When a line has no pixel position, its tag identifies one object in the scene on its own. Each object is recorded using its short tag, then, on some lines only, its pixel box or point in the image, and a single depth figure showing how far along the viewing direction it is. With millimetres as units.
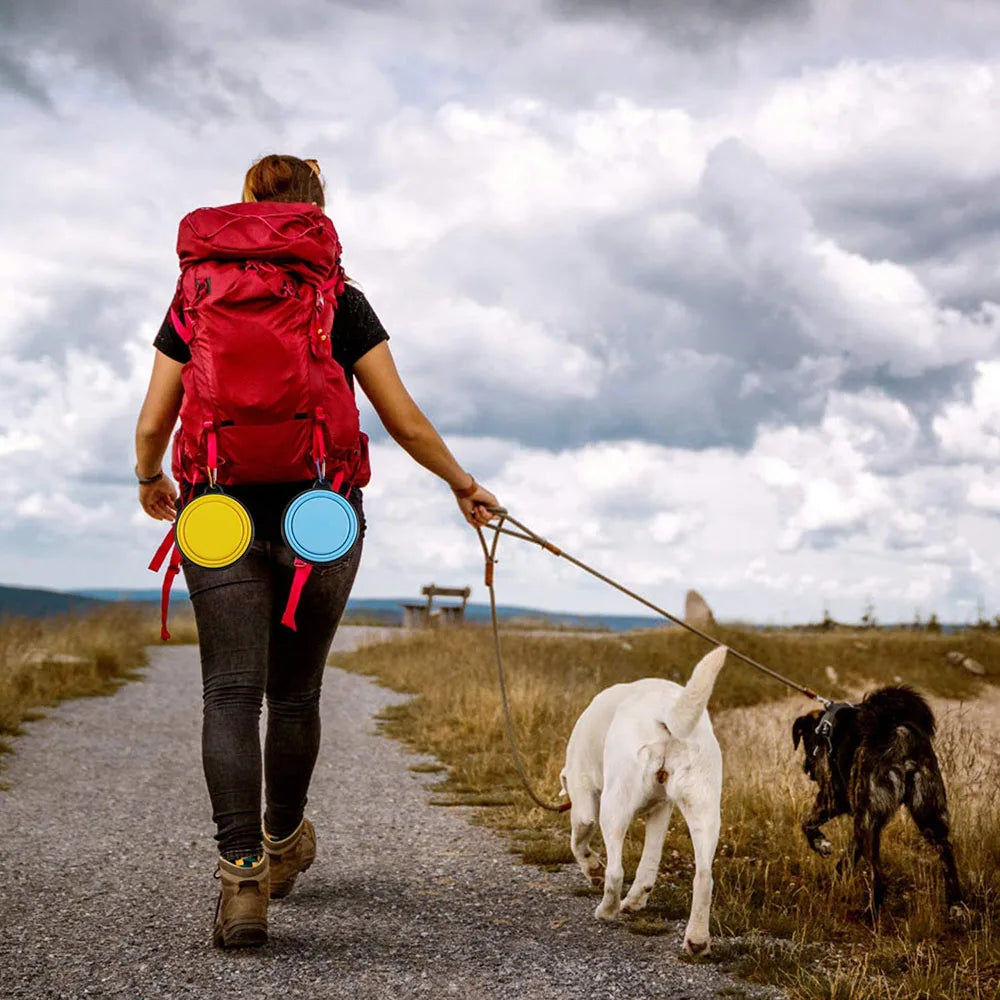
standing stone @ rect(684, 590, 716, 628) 23047
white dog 3676
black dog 4453
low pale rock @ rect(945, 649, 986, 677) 20516
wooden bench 26562
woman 3584
